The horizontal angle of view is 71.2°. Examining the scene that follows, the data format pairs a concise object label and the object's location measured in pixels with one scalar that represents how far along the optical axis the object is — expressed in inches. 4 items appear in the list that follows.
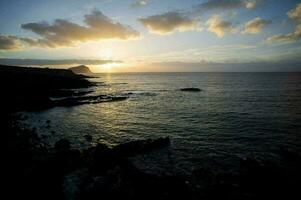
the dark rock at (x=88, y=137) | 970.2
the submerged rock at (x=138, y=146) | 756.1
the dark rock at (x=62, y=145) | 797.6
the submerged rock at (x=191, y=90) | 3192.4
